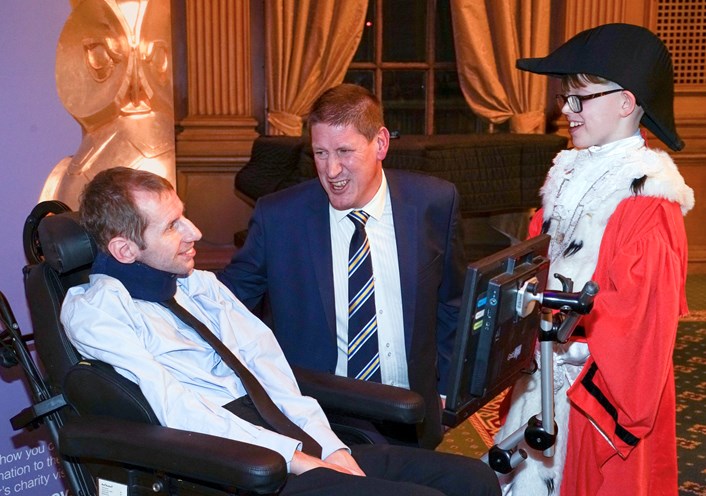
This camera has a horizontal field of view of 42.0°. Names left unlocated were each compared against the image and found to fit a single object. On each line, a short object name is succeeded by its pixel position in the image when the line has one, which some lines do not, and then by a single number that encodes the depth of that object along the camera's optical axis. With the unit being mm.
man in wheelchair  2018
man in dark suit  2441
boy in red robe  2146
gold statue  2744
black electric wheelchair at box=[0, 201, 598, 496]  1776
